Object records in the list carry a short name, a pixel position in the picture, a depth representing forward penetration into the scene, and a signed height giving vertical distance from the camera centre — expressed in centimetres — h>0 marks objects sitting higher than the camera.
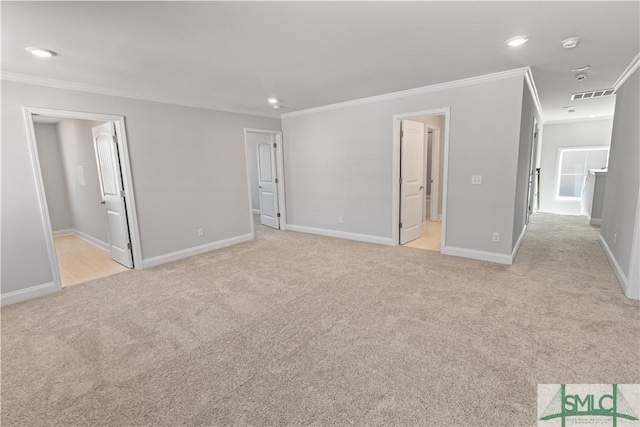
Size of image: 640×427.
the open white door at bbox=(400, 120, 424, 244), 486 -22
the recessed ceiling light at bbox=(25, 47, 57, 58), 254 +109
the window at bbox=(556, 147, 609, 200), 791 -18
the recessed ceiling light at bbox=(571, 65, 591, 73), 340 +106
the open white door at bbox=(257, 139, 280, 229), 635 -28
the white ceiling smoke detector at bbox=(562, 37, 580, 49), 262 +105
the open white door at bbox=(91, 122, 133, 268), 408 -23
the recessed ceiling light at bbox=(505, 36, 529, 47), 258 +107
